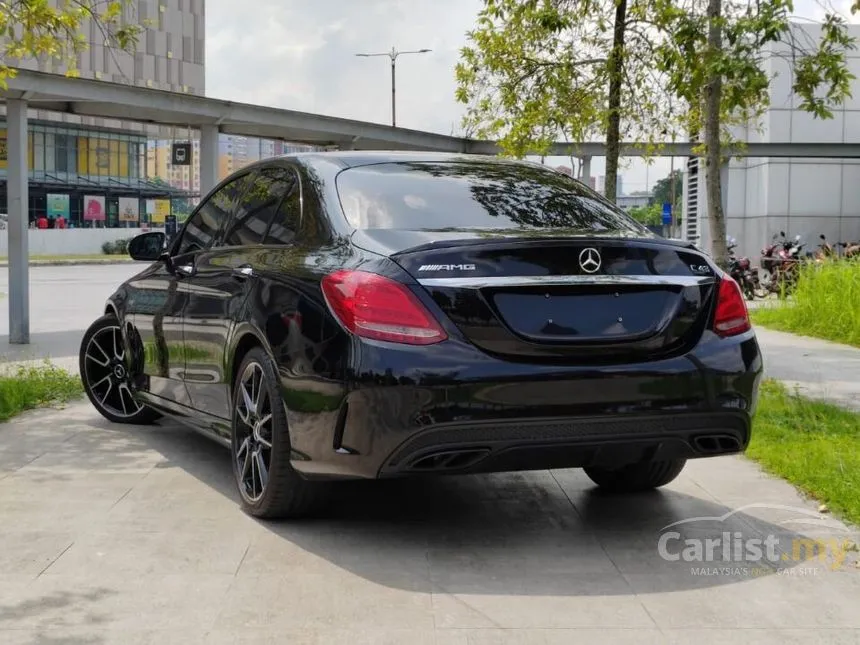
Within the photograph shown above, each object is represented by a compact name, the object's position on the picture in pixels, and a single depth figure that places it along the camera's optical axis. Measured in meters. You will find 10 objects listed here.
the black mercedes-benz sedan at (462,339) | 4.30
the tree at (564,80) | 12.22
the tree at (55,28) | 9.44
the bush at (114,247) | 58.50
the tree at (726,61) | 8.90
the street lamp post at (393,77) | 46.50
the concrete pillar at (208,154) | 17.81
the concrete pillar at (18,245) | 13.30
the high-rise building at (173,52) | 81.50
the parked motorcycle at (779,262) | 22.50
